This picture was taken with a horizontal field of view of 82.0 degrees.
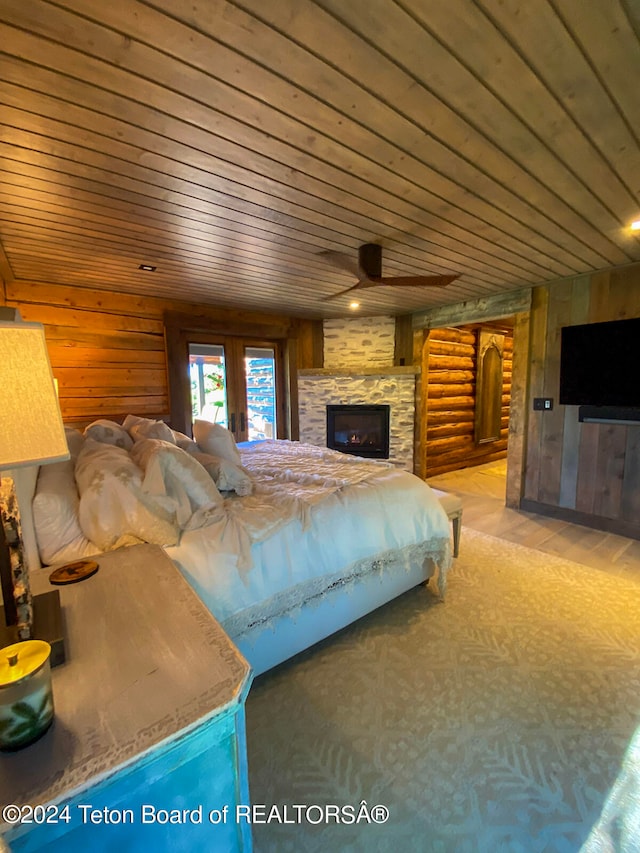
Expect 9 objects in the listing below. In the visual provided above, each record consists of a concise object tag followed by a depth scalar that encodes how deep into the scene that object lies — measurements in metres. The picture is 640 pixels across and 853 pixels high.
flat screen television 3.16
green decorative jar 0.64
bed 1.50
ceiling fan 2.53
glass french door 4.49
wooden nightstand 0.63
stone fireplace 5.09
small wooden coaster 1.20
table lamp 0.79
